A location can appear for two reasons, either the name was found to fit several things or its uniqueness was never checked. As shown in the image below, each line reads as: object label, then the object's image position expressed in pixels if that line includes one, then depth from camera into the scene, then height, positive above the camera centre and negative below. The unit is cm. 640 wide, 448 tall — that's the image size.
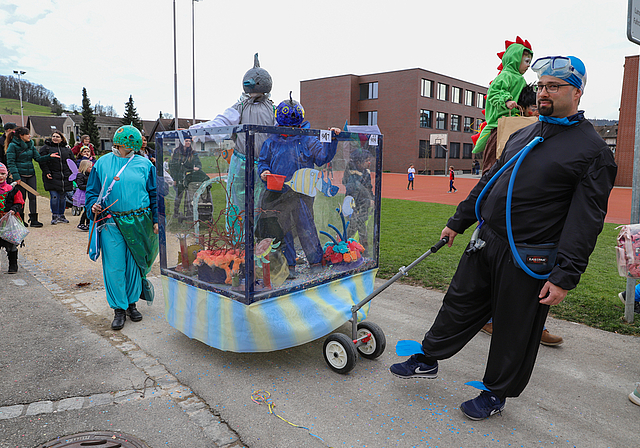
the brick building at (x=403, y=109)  4500 +588
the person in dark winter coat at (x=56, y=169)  933 -24
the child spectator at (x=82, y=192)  910 -69
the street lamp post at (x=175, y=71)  2416 +485
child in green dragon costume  383 +69
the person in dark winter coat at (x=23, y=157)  844 +0
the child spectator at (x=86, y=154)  967 +8
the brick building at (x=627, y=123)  2580 +271
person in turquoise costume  390 -45
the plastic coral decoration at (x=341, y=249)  378 -72
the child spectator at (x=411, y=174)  2556 -55
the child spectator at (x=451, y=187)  2382 -114
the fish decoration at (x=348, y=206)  376 -36
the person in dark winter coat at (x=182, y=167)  333 -6
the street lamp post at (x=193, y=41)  2669 +706
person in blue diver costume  306 -6
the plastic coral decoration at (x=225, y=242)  305 -58
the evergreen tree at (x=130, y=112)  6168 +661
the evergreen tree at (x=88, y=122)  5760 +469
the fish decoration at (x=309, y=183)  330 -15
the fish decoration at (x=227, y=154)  299 +5
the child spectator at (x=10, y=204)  528 -58
